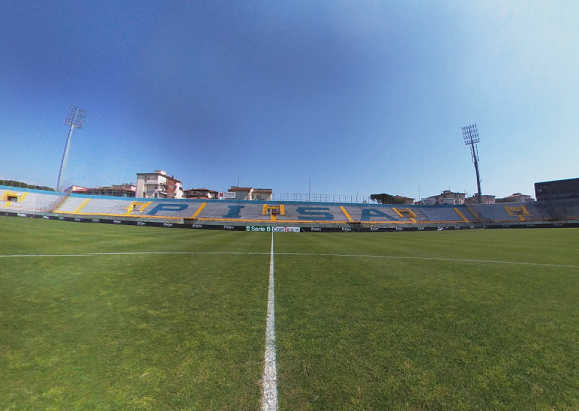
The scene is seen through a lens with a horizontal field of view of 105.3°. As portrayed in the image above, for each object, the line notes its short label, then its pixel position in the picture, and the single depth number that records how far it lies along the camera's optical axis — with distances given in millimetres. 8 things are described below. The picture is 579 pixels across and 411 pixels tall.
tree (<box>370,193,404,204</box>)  83212
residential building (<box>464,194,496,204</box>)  76588
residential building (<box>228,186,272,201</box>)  56344
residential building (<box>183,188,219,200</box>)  69438
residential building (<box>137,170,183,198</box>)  55359
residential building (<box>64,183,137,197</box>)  69275
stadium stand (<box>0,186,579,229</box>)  34781
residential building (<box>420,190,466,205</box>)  72375
